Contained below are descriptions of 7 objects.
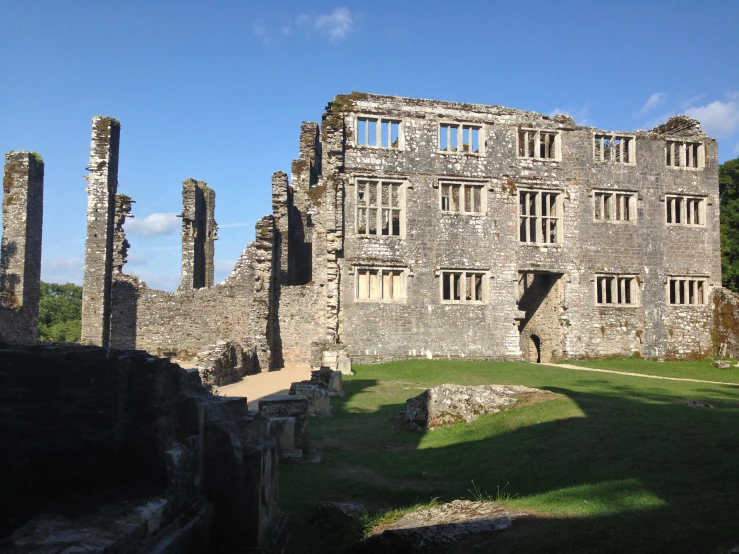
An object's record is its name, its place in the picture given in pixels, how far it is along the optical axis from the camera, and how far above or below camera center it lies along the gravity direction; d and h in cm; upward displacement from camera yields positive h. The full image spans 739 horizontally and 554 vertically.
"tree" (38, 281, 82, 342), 5238 +23
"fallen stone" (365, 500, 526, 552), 529 -184
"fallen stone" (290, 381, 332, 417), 1319 -179
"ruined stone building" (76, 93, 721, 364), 2488 +279
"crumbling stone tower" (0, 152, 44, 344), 2758 +375
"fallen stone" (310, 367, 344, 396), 1648 -166
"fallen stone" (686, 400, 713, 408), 1055 -148
